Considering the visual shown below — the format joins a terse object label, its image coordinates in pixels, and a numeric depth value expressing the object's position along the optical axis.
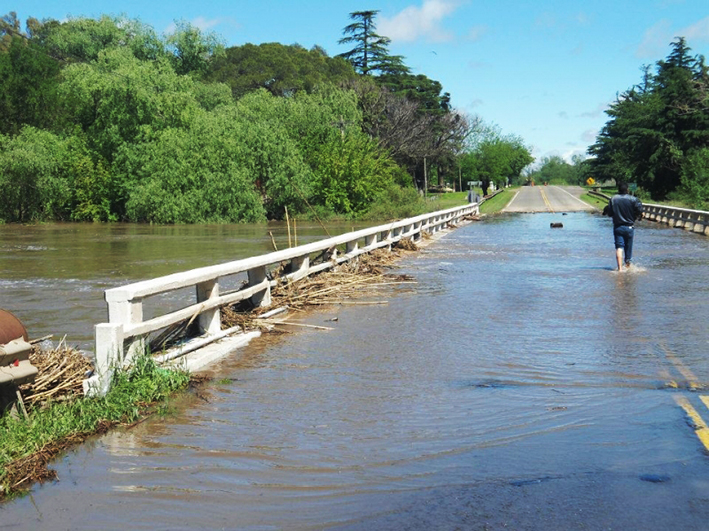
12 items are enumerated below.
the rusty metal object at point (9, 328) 7.05
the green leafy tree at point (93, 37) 87.75
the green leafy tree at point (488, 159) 152.25
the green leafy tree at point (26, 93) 74.00
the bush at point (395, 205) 66.06
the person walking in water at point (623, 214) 19.55
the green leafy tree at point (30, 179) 63.00
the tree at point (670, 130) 73.69
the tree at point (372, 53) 106.75
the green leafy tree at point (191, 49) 88.81
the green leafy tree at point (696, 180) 58.81
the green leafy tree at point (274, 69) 99.17
